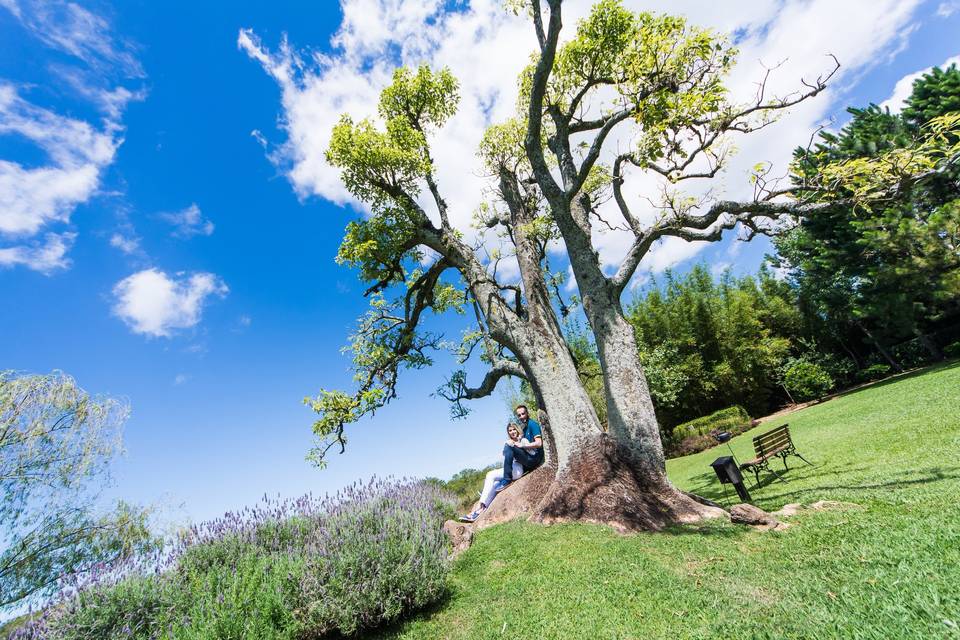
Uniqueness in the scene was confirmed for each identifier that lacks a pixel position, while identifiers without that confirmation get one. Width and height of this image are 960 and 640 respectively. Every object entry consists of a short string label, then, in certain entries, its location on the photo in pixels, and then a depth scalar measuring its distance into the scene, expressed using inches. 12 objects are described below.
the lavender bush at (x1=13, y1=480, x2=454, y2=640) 126.6
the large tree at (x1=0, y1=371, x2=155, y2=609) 292.8
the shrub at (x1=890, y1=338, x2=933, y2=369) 1024.1
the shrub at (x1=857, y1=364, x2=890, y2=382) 1042.1
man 349.7
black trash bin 272.2
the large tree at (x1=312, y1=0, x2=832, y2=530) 256.4
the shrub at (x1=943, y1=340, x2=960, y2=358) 925.2
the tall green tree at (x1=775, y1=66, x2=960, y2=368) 738.8
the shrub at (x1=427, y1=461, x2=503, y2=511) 538.3
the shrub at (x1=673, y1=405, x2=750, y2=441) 904.3
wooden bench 338.6
